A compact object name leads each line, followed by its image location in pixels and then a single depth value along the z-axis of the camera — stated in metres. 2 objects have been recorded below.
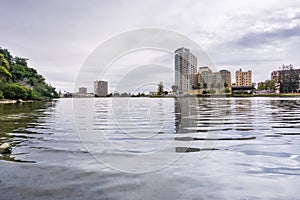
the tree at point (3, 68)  66.95
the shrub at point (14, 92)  60.78
